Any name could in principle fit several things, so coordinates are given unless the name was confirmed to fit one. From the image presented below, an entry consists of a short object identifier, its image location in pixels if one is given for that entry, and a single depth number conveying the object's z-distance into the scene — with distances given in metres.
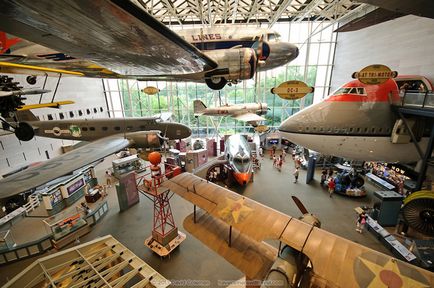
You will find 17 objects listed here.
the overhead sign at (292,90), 8.41
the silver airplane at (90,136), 5.80
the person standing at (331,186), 12.13
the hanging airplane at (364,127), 7.36
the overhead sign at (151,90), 14.23
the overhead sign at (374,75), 6.41
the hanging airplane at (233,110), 17.72
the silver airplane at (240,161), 12.58
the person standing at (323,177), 13.63
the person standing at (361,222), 9.20
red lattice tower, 6.76
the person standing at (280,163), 16.65
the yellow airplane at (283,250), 3.56
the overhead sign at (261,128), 15.50
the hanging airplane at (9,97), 6.10
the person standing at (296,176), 14.05
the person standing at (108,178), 14.16
